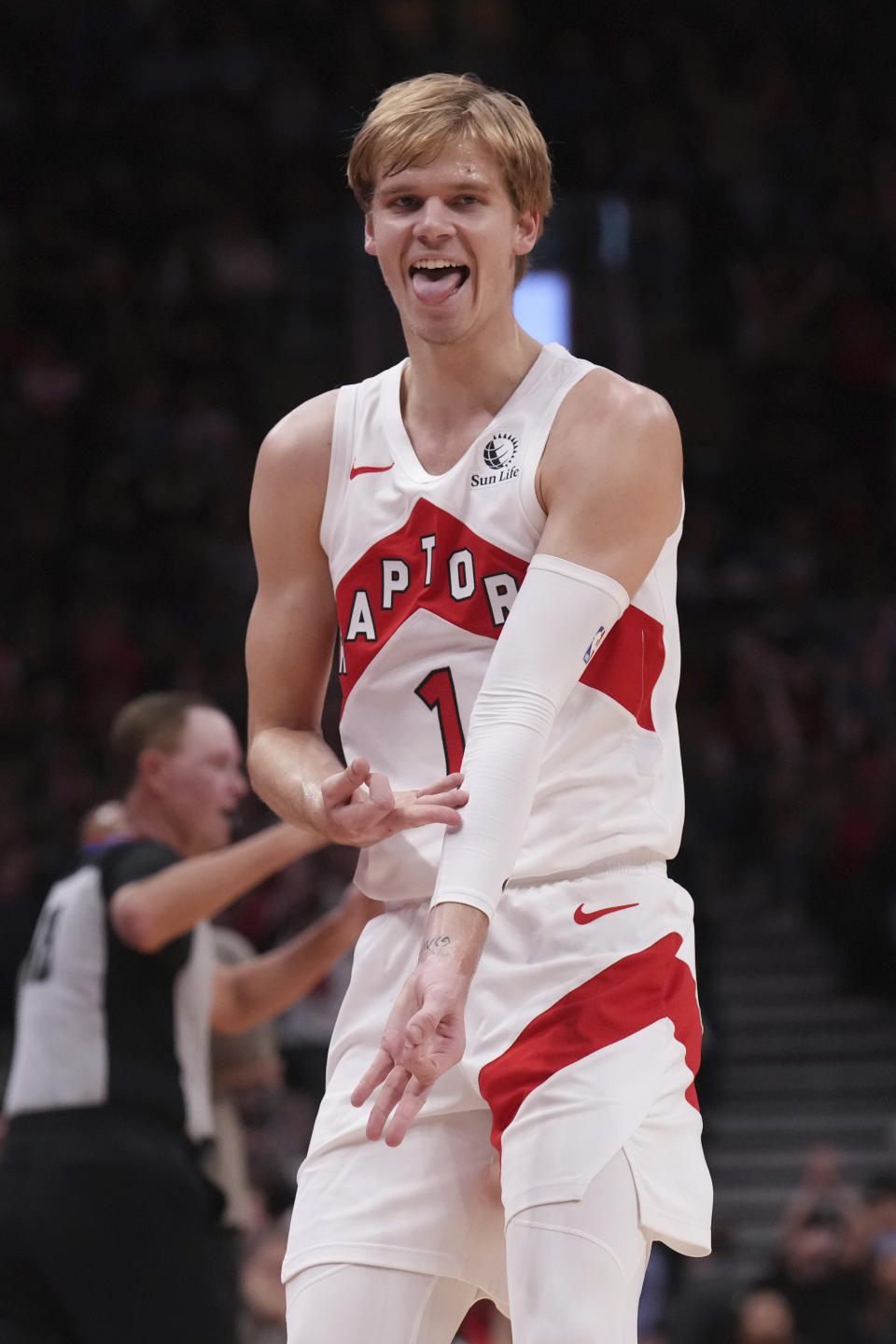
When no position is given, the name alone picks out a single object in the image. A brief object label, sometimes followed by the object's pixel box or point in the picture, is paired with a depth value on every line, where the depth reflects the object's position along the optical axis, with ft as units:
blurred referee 31.17
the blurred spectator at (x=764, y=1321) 53.52
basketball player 18.49
